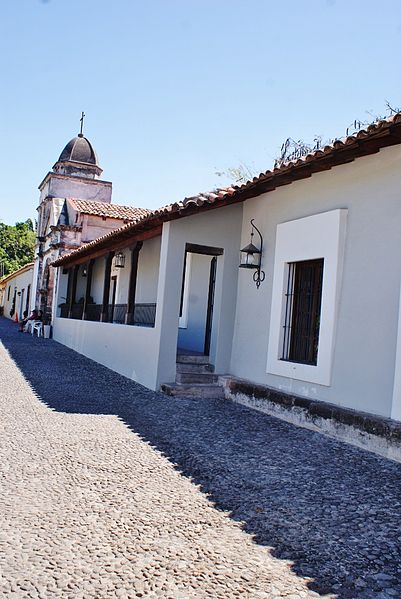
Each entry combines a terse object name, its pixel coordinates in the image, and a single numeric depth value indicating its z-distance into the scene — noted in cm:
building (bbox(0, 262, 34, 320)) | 3203
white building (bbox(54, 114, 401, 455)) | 584
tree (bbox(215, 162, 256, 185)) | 2446
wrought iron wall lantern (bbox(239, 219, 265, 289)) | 830
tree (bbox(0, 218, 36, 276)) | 5775
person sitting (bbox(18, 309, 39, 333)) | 2295
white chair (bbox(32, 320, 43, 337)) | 2128
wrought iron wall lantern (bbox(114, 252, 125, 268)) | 1494
